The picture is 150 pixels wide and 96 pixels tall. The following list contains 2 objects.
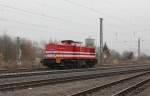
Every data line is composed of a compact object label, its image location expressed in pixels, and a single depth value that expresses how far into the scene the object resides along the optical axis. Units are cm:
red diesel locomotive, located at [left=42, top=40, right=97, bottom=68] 3784
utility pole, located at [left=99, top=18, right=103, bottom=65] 5603
